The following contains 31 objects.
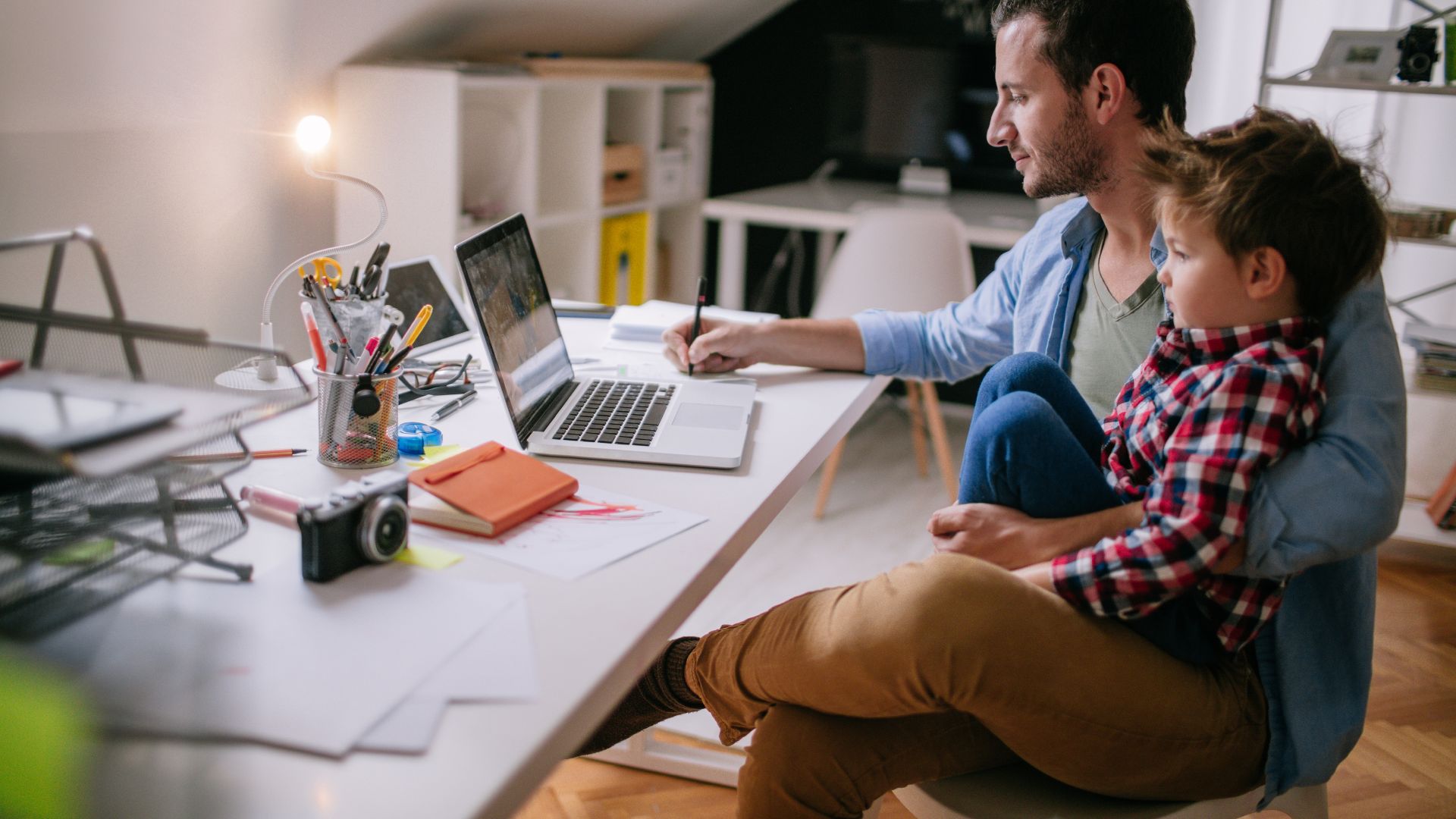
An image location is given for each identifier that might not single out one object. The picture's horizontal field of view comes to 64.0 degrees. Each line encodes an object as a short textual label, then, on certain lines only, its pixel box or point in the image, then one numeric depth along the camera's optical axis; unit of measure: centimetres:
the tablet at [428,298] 171
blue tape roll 129
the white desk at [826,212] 342
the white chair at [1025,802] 107
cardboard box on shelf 345
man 100
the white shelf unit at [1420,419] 271
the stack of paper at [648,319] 186
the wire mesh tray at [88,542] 85
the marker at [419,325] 132
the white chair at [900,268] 305
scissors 135
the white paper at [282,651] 77
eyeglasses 152
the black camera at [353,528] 96
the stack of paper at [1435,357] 283
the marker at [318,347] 125
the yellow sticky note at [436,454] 128
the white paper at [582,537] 104
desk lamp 138
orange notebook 110
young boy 104
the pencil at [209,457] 99
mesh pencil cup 122
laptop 131
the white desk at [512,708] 70
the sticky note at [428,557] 102
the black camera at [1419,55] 264
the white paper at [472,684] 75
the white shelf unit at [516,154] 270
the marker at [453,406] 144
